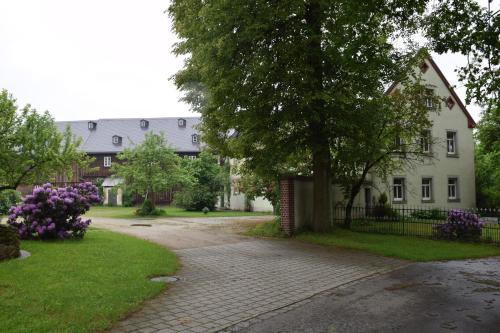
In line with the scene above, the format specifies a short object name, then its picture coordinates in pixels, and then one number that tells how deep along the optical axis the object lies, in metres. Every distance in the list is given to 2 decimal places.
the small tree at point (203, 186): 37.56
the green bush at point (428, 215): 26.75
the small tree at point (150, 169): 29.73
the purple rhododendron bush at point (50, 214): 13.39
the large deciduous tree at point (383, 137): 15.46
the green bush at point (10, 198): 25.38
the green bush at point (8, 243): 9.79
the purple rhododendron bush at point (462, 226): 15.88
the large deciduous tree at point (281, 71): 13.80
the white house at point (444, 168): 29.42
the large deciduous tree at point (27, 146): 13.76
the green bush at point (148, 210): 30.50
